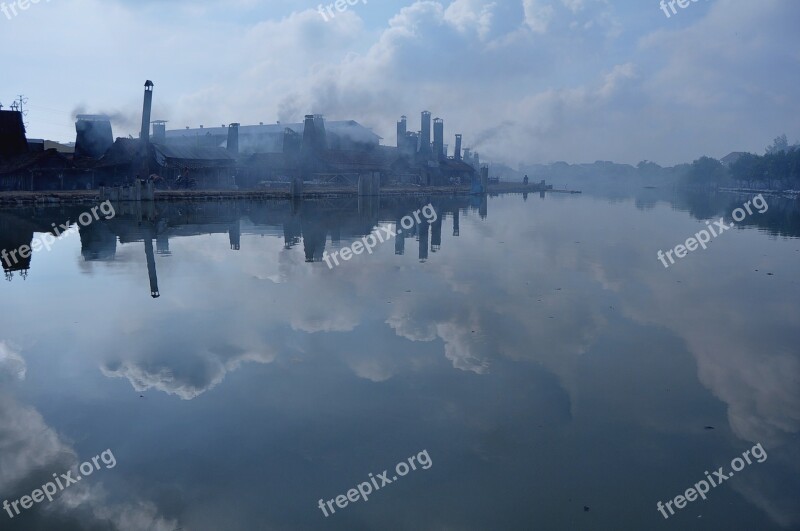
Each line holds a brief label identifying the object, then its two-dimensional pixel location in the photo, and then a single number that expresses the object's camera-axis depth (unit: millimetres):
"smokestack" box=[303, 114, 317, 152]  66625
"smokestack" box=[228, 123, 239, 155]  65312
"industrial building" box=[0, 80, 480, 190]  47562
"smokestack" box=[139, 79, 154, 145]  50156
